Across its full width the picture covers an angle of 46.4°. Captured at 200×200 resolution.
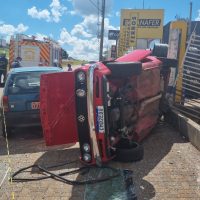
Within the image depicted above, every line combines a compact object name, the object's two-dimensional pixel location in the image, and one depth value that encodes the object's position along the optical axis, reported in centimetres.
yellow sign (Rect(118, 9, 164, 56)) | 1529
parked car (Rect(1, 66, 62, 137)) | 496
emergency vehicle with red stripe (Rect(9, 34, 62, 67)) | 1398
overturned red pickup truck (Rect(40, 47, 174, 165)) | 344
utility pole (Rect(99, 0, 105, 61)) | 2009
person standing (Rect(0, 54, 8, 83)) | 1240
